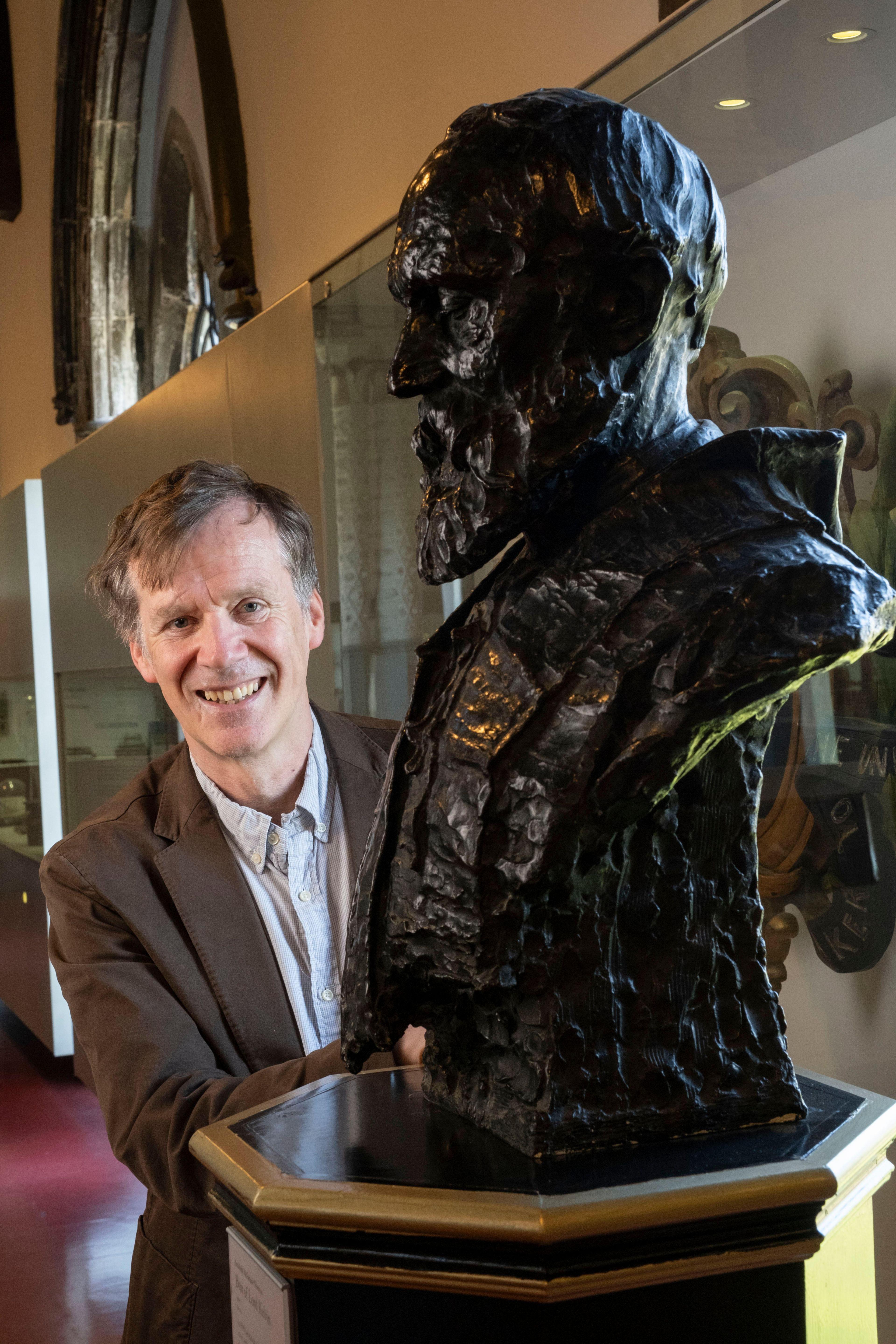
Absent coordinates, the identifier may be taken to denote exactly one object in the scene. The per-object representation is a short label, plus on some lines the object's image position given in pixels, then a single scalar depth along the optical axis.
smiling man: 1.68
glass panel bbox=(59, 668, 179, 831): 4.75
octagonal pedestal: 0.96
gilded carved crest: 1.86
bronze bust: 0.97
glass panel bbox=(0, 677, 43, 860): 5.80
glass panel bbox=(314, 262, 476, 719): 2.90
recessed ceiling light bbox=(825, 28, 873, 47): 1.68
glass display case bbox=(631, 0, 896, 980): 1.73
